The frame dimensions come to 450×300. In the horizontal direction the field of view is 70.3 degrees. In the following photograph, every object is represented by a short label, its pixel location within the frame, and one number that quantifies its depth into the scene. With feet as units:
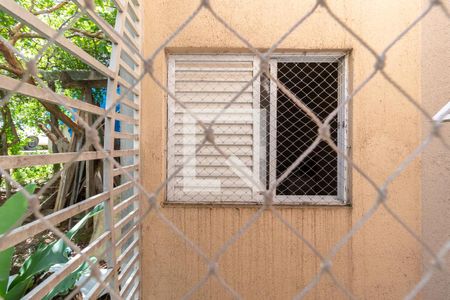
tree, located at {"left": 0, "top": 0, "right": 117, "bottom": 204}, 11.03
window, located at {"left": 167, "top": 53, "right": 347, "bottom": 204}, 7.27
